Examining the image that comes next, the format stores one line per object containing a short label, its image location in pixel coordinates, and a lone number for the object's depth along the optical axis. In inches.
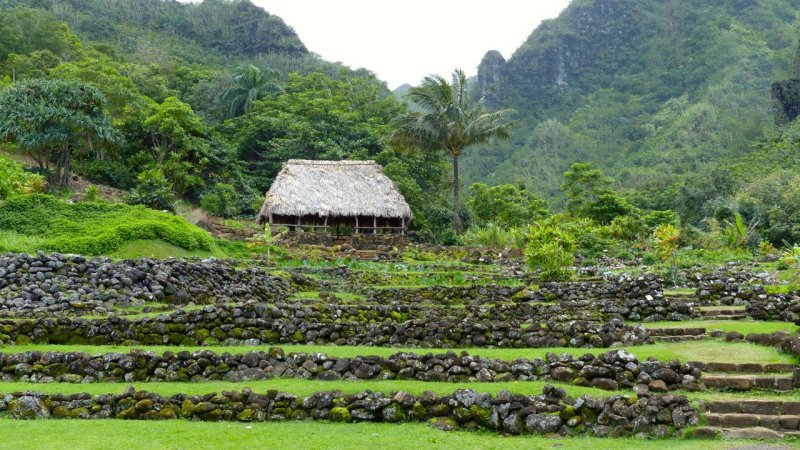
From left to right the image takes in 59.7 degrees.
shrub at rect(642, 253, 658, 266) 874.8
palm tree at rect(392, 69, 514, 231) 1480.1
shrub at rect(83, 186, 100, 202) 1109.7
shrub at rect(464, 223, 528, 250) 1173.8
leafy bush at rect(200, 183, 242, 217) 1535.4
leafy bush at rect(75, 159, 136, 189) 1541.6
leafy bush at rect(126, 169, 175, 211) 1229.1
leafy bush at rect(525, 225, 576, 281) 748.0
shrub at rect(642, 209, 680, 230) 1310.3
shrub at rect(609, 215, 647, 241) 1175.1
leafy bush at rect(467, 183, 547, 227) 1496.1
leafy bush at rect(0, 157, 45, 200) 959.2
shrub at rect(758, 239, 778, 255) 954.1
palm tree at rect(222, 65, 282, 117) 2174.0
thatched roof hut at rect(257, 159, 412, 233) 1341.0
